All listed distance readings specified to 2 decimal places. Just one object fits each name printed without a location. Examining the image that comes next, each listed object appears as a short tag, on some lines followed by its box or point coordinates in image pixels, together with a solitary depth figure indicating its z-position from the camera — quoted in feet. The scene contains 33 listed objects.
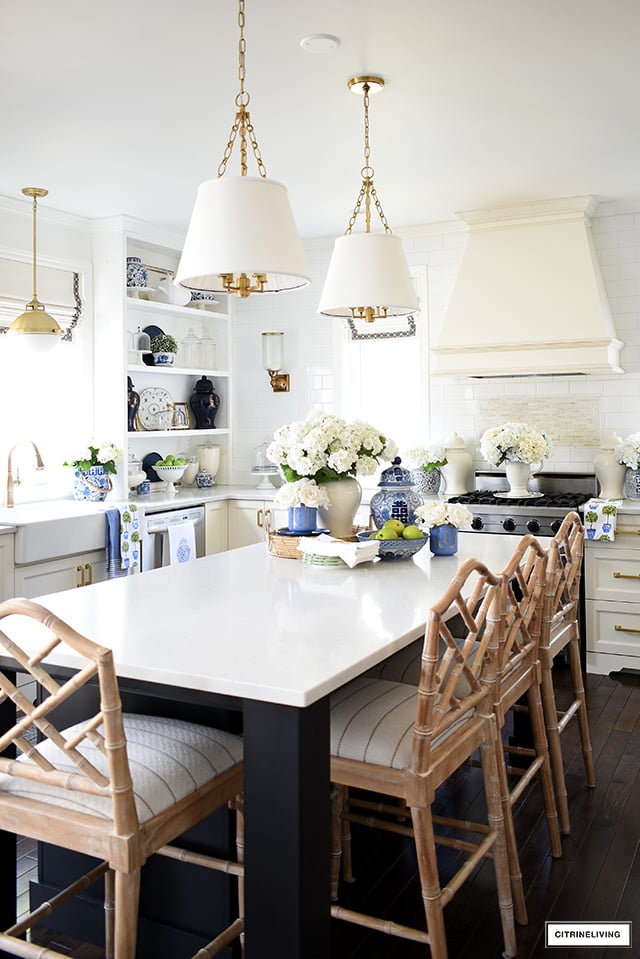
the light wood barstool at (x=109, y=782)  5.20
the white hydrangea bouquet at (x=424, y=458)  18.33
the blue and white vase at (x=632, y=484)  16.49
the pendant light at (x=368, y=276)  9.98
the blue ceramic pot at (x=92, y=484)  17.29
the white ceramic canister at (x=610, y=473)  16.53
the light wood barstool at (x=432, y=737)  6.38
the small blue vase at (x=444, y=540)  10.30
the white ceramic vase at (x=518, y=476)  17.04
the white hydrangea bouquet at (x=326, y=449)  9.85
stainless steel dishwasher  16.61
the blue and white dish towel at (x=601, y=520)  15.26
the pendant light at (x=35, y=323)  14.96
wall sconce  20.63
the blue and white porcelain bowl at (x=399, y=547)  9.93
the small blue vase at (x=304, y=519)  10.43
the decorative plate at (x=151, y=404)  19.27
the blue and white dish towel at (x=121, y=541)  15.74
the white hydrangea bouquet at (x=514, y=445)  16.72
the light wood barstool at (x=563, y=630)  9.28
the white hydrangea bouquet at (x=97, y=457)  17.24
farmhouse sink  14.03
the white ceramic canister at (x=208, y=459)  21.02
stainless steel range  15.90
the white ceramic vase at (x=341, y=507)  10.19
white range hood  16.22
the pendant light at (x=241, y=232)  7.39
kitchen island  5.44
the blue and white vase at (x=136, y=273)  18.28
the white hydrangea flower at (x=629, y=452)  16.22
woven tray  10.35
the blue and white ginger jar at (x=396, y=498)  10.45
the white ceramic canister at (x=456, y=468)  18.40
